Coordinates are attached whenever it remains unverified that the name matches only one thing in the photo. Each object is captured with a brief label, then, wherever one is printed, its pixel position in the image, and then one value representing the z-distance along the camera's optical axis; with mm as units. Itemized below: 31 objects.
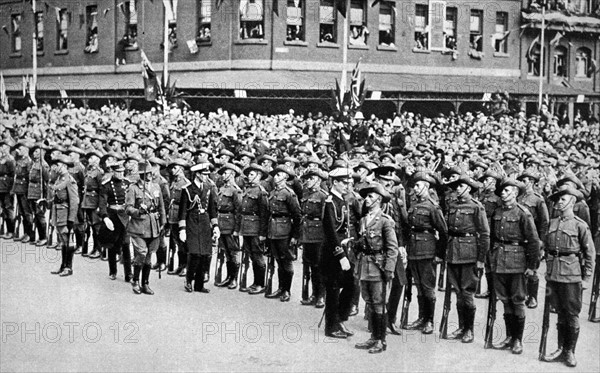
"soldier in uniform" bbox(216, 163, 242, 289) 12516
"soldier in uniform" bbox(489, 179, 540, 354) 9297
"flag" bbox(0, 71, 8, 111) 29759
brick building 30766
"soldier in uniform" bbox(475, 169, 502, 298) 12273
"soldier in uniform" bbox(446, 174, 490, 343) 9750
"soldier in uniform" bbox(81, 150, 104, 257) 14148
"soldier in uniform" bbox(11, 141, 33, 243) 16375
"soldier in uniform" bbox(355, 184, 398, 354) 9047
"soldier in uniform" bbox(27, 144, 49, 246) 15844
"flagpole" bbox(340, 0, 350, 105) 25172
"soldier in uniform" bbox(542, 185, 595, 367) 8781
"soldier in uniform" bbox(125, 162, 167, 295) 11695
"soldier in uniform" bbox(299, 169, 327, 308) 11312
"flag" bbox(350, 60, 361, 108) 24688
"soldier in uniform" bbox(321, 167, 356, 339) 9750
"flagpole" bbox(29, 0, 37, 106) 31894
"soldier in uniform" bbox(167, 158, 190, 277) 12781
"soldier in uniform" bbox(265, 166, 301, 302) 11859
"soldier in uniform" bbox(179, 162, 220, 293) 11922
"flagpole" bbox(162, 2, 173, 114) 29694
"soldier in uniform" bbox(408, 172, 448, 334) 10008
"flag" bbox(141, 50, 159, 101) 27344
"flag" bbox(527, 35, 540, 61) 36744
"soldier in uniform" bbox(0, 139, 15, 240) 16688
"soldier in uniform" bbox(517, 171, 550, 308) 11195
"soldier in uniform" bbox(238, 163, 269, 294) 12164
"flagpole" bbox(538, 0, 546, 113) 34188
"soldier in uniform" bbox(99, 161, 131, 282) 12748
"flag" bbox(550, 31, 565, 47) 37344
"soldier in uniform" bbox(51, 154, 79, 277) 13086
